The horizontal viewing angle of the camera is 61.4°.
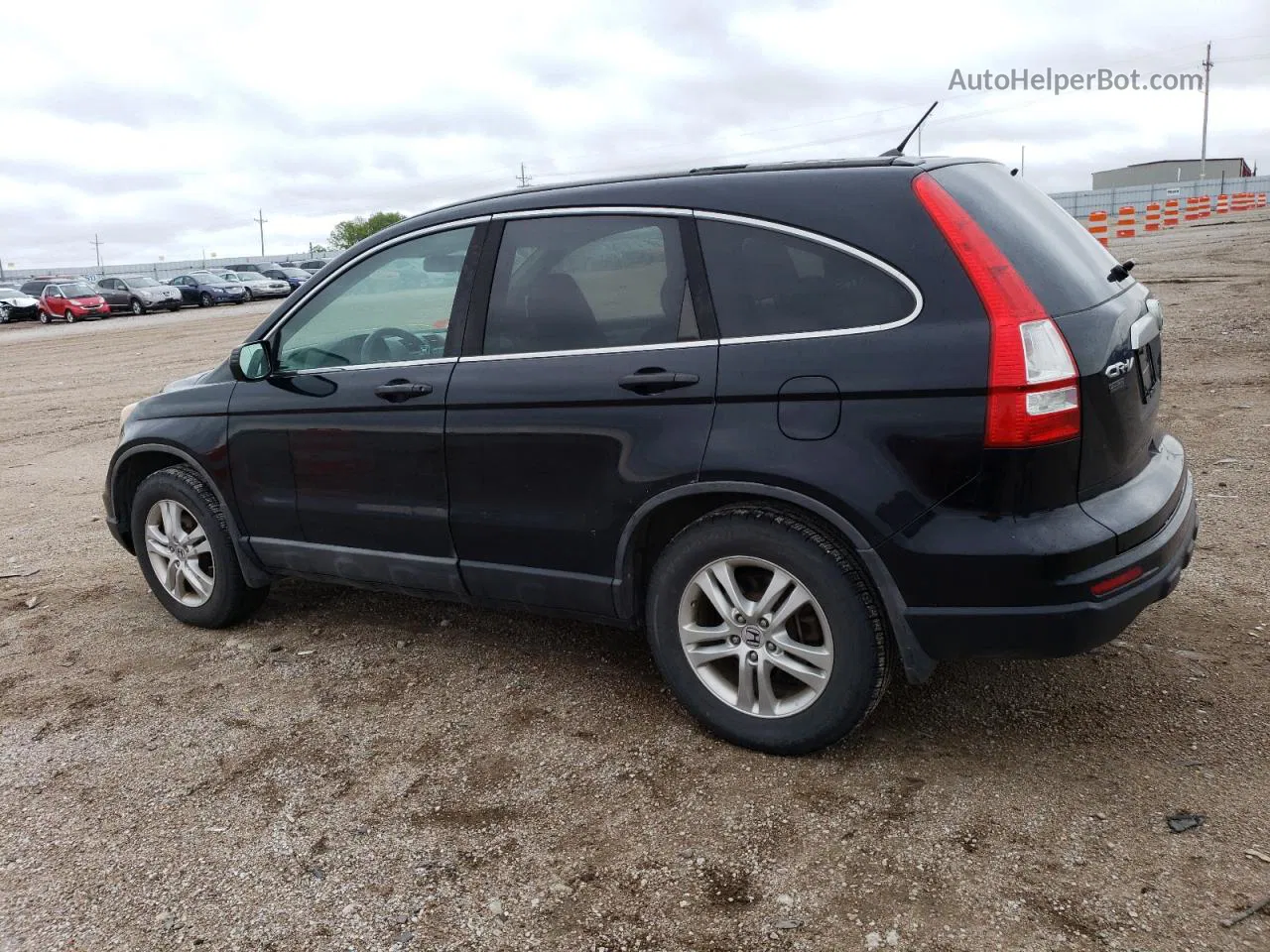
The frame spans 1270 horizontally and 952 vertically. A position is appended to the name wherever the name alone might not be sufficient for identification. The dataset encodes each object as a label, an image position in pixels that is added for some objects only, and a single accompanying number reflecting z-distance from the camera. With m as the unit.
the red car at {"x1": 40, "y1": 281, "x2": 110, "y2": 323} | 36.25
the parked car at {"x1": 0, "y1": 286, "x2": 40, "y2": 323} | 37.69
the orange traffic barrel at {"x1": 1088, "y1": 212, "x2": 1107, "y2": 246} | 32.39
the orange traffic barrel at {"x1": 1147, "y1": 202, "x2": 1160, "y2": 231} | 37.34
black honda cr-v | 2.92
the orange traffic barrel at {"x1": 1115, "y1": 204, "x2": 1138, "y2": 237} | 32.06
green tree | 91.31
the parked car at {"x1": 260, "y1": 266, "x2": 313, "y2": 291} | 44.97
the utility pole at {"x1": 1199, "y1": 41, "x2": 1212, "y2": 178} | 74.25
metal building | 88.69
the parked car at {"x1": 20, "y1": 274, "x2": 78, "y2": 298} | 38.50
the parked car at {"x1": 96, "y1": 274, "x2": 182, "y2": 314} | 37.84
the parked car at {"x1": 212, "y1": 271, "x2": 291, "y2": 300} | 41.78
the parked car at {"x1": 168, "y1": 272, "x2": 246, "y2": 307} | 40.25
